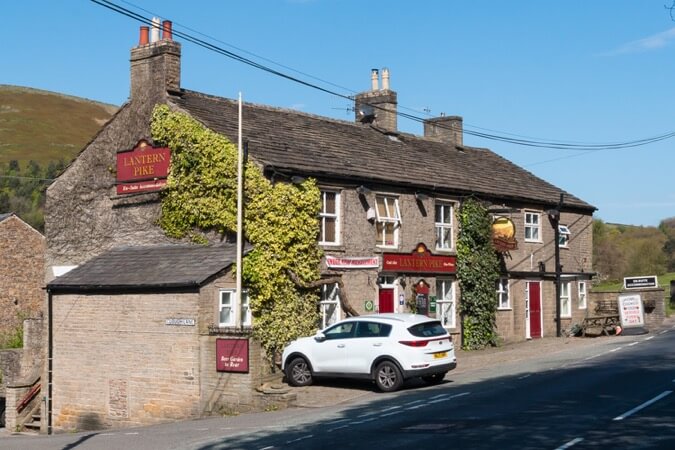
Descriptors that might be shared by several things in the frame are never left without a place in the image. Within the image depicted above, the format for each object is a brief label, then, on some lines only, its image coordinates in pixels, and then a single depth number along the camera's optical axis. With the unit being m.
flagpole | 24.03
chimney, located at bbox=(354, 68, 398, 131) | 36.75
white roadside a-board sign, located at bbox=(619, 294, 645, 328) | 36.88
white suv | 21.67
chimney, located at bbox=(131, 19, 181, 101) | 28.77
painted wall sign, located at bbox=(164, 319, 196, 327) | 24.31
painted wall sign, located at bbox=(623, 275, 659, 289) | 40.76
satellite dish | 36.88
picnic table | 37.67
